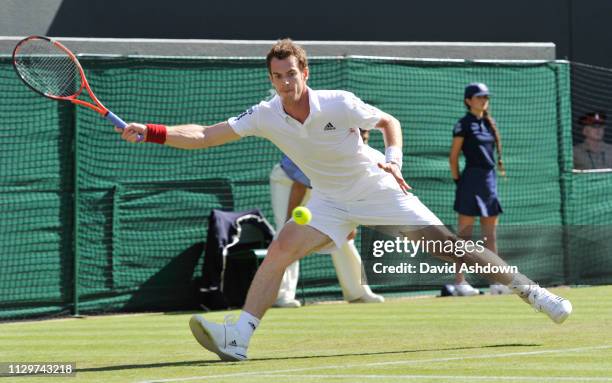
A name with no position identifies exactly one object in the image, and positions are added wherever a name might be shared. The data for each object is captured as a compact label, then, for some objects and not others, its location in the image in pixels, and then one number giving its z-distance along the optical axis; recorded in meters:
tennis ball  16.58
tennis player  15.95
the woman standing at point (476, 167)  27.84
